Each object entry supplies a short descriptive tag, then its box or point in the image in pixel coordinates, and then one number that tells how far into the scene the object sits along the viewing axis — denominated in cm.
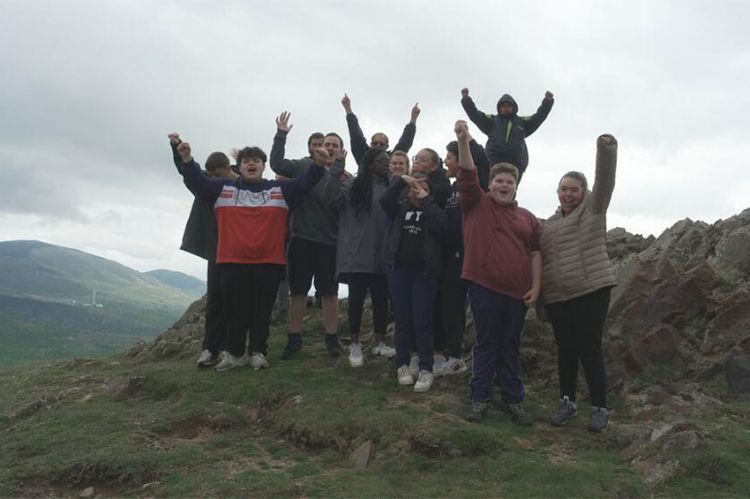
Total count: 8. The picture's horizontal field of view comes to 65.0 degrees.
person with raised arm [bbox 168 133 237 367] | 1084
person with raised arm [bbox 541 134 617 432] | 748
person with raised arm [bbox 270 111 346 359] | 1041
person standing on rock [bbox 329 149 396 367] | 998
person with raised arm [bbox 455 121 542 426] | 778
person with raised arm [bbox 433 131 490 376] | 887
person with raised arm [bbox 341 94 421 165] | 1020
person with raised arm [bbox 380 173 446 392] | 882
